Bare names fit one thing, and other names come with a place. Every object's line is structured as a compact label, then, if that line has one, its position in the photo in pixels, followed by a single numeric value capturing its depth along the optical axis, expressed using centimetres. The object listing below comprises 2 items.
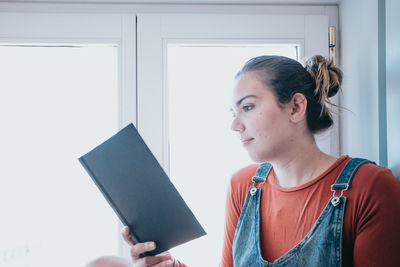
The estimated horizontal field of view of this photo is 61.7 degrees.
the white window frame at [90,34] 121
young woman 81
